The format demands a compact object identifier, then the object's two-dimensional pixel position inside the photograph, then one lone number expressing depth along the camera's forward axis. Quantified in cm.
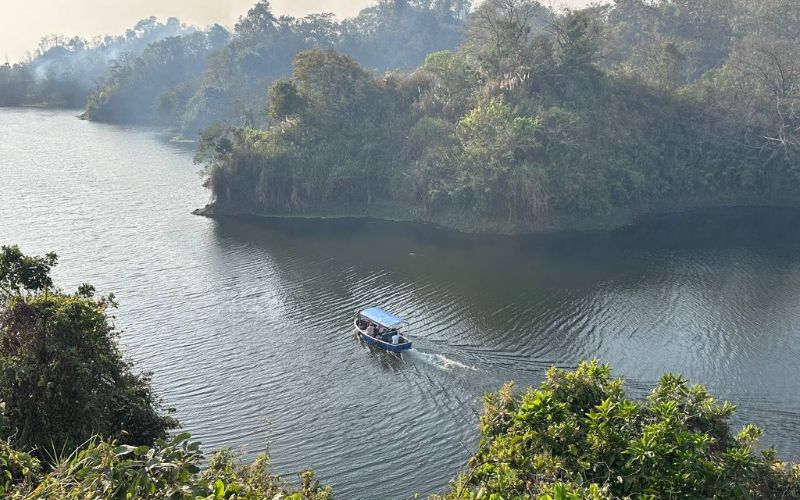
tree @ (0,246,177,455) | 1828
